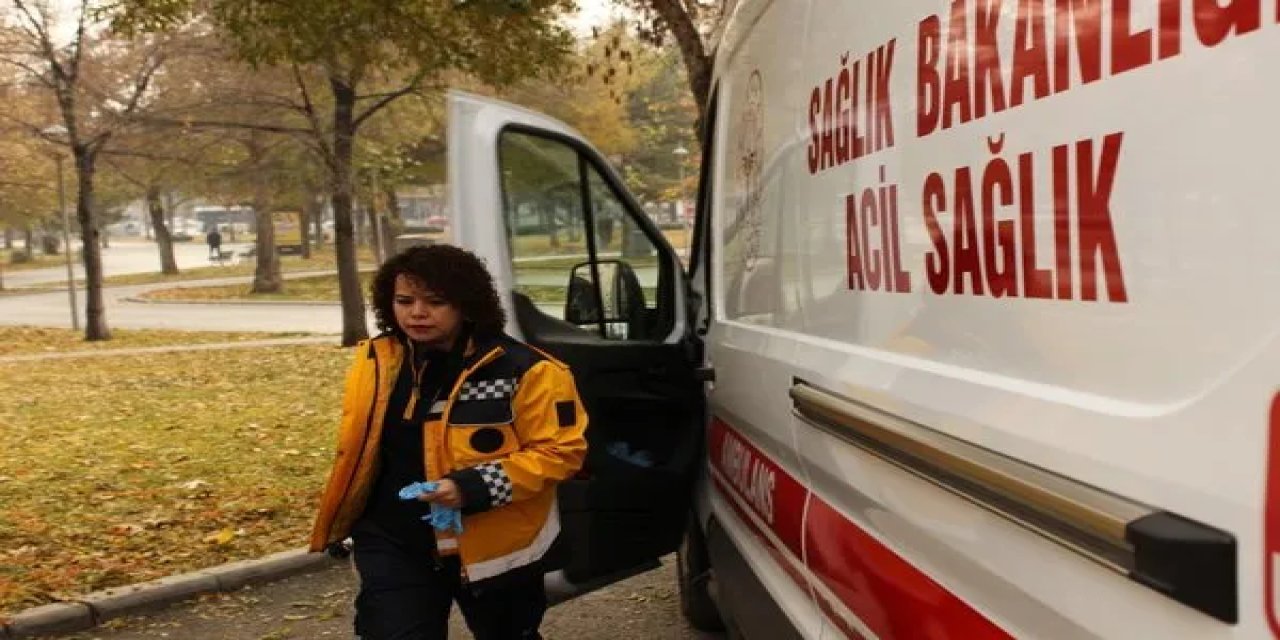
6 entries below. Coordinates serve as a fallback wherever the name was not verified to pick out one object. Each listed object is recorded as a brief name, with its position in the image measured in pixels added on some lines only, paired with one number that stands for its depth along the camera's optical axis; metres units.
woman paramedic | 2.69
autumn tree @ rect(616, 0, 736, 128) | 7.18
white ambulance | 1.10
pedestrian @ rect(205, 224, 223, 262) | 51.28
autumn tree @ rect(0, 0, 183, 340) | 16.03
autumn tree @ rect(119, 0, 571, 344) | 7.30
